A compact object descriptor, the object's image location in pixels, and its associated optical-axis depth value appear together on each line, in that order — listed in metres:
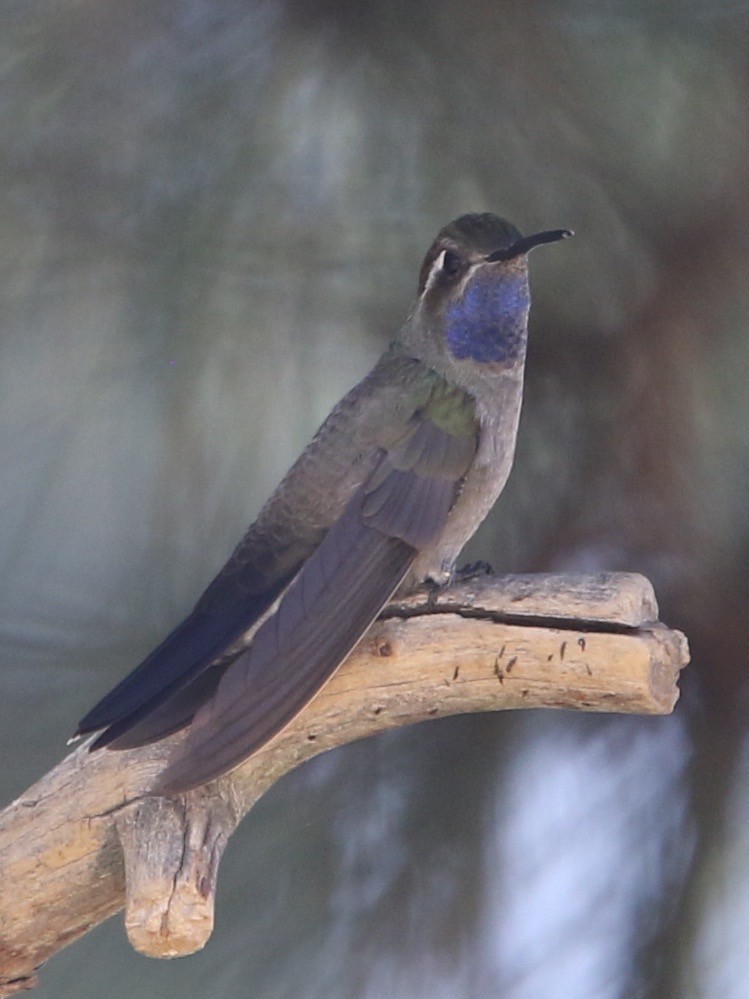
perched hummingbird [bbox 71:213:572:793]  3.05
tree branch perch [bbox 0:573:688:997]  3.05
